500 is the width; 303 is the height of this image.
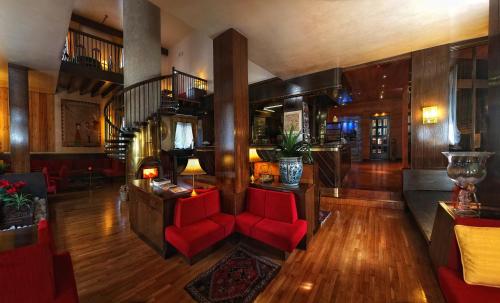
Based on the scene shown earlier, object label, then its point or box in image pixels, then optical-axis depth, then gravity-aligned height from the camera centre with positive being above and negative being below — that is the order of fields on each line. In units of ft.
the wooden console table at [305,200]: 8.86 -2.40
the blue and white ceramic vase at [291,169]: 9.46 -1.05
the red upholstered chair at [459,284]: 4.15 -3.07
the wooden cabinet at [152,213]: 8.30 -2.95
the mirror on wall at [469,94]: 12.41 +3.30
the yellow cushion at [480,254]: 4.40 -2.43
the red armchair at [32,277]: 3.61 -2.43
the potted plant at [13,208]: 8.12 -2.50
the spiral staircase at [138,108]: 17.19 +3.48
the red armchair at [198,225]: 7.45 -3.22
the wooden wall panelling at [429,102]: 13.07 +2.94
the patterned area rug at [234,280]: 6.09 -4.47
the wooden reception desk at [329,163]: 16.72 -1.40
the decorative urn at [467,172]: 5.77 -0.75
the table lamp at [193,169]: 9.03 -0.97
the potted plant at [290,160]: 9.48 -0.63
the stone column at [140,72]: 17.21 +6.57
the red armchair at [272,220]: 7.70 -3.19
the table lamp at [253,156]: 11.20 -0.50
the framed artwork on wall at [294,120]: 20.20 +2.77
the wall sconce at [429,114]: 13.28 +2.11
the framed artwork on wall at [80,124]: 24.77 +3.11
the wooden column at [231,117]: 9.62 +1.48
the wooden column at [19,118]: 15.02 +2.31
